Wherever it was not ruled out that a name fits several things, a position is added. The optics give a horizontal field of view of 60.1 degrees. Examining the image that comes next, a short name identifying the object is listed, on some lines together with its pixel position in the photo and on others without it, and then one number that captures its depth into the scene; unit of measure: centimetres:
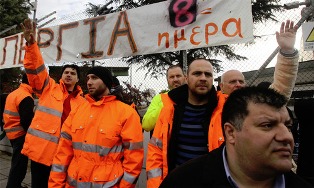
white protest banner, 320
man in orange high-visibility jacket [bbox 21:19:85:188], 294
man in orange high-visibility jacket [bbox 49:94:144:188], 216
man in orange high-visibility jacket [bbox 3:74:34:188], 352
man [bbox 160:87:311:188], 117
